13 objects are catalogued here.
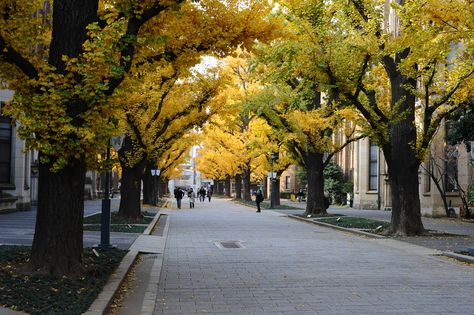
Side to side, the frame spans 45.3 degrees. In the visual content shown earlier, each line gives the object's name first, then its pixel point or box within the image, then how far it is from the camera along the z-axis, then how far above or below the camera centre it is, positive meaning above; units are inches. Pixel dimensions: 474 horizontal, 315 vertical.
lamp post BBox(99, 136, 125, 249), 528.4 -40.3
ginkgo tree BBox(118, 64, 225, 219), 896.3 +100.3
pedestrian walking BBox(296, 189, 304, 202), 2390.5 -62.6
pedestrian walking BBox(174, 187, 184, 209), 1682.5 -47.2
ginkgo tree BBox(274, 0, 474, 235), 655.8 +138.7
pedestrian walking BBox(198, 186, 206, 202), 2405.3 -58.3
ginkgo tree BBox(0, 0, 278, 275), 330.6 +56.3
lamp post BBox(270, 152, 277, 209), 1628.9 +9.4
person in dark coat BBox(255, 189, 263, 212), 1458.8 -46.2
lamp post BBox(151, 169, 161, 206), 1632.6 -27.2
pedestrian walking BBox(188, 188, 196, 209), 1724.9 -52.6
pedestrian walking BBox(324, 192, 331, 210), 1229.7 -48.7
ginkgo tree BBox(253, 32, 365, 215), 1139.3 +112.7
